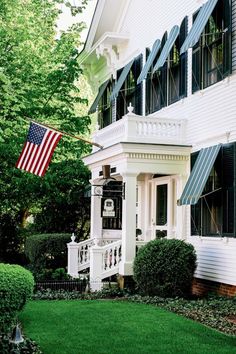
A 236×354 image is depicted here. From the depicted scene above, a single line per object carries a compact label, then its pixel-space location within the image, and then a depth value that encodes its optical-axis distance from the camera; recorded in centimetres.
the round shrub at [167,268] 1534
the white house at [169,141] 1517
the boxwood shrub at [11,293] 820
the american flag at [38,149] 1806
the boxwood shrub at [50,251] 2319
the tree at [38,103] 2391
